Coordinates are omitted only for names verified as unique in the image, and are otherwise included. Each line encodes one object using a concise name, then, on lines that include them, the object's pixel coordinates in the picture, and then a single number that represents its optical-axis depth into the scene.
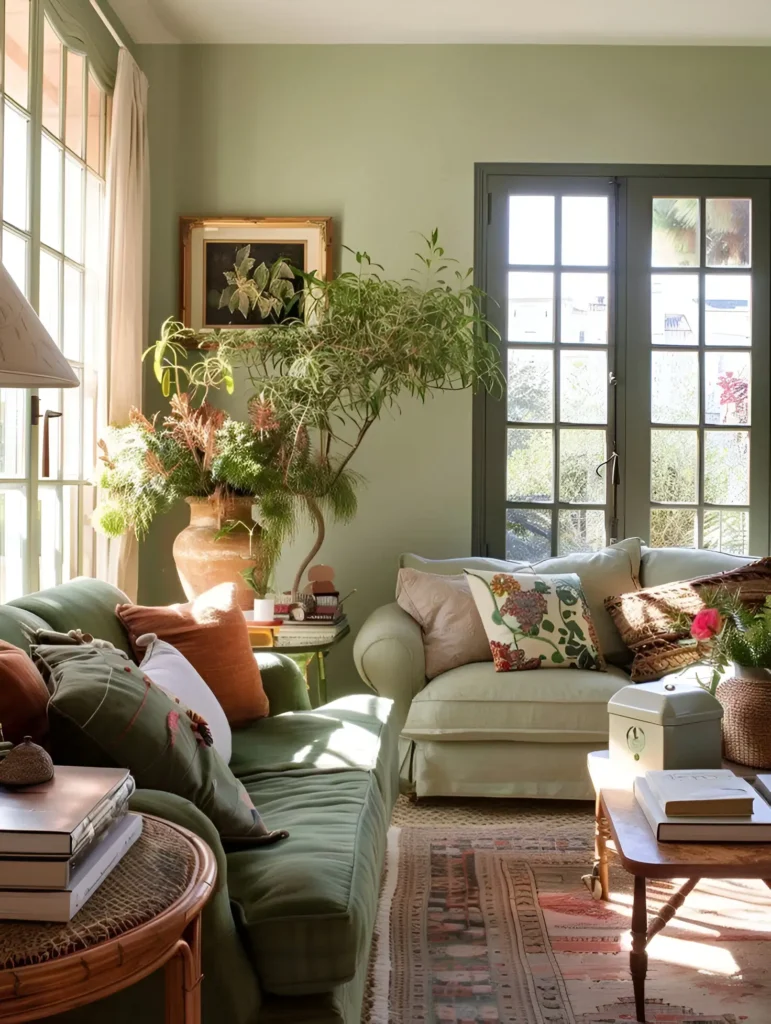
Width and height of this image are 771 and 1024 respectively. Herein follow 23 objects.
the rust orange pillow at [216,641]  2.53
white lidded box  2.14
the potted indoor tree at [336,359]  3.78
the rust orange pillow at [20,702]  1.56
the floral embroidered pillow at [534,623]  3.53
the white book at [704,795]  1.87
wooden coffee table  1.77
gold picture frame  4.36
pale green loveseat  3.30
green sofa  1.42
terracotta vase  3.58
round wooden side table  1.02
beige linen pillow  3.65
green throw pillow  1.53
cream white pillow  2.13
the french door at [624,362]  4.40
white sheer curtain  3.85
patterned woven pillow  3.52
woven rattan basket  2.26
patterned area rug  2.07
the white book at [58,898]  1.10
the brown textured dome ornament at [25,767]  1.26
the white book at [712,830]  1.85
